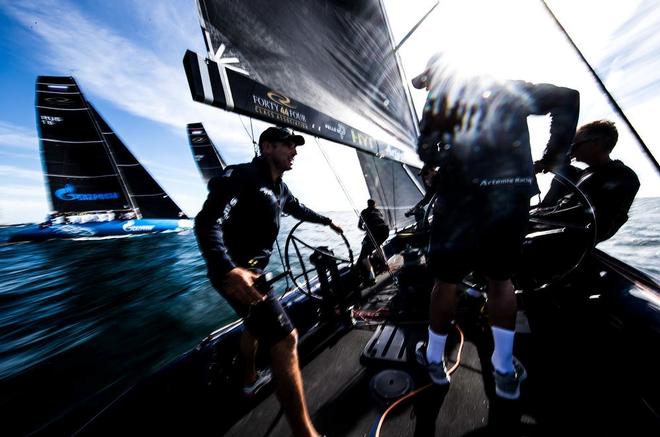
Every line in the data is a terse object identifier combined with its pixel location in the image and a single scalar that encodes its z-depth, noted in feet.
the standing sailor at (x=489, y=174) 4.36
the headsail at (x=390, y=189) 22.99
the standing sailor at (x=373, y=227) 15.92
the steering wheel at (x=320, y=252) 8.30
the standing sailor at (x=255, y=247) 4.09
